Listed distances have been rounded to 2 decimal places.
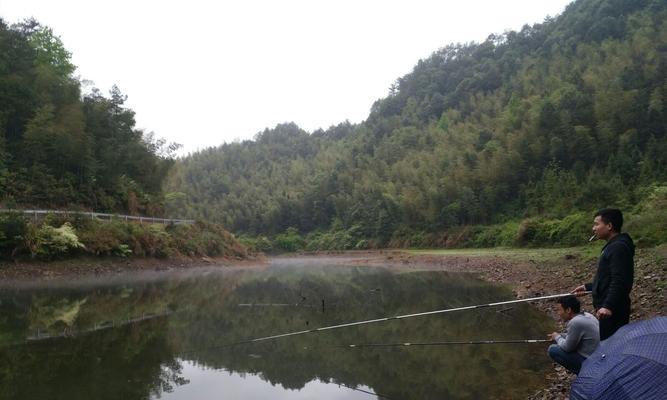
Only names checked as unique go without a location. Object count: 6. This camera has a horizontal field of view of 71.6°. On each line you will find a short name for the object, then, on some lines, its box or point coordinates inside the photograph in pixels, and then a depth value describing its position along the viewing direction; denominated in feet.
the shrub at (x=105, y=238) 75.87
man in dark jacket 14.49
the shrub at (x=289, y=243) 243.40
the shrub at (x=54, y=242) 66.04
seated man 15.31
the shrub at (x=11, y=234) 62.03
